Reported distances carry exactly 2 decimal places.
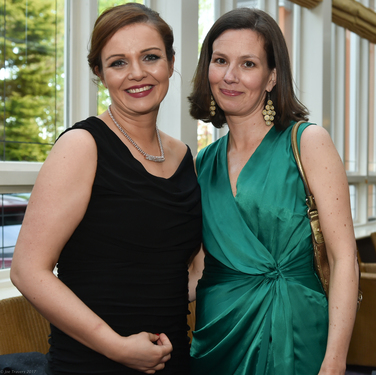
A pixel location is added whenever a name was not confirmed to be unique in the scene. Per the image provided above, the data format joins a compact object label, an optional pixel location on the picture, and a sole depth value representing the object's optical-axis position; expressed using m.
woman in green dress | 1.36
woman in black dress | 1.16
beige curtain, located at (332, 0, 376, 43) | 4.75
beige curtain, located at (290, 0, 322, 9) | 4.27
